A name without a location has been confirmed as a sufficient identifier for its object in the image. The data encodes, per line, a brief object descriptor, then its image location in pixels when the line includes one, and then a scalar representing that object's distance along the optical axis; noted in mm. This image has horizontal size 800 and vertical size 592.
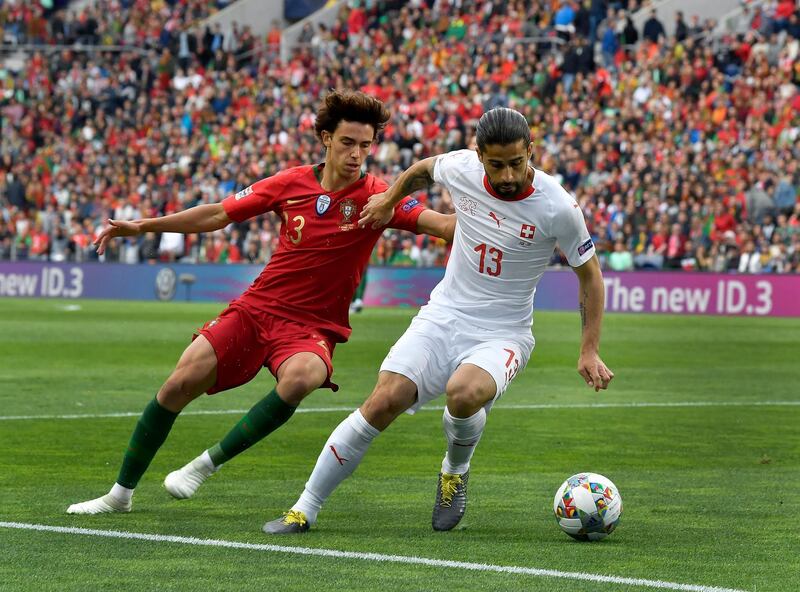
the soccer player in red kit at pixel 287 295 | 15187
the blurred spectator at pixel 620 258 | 60062
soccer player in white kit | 14195
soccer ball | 13906
